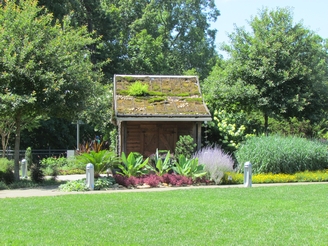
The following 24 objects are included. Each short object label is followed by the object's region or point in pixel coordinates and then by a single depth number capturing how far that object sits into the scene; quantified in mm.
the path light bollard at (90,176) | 12984
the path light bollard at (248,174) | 13602
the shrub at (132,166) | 14664
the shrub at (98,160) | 14188
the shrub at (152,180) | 13875
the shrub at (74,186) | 13039
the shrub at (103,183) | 13273
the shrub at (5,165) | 15588
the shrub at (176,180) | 14117
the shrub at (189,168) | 14547
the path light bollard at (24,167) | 16931
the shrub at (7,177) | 14509
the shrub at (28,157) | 20516
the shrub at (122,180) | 13789
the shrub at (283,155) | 15688
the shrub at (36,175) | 14836
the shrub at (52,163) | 19998
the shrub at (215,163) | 14594
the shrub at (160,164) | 14891
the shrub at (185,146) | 16172
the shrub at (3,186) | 13693
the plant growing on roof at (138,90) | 18078
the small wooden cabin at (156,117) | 16516
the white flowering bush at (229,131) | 19172
